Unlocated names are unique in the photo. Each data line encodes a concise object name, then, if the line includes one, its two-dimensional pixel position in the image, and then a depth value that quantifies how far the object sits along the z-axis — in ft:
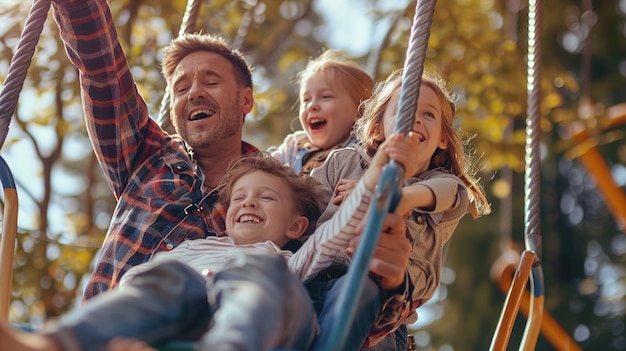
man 9.68
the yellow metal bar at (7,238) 8.95
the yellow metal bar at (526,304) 13.36
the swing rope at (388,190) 7.15
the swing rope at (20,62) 8.21
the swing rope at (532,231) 9.89
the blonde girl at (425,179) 8.83
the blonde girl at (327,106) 11.23
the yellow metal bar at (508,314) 9.82
